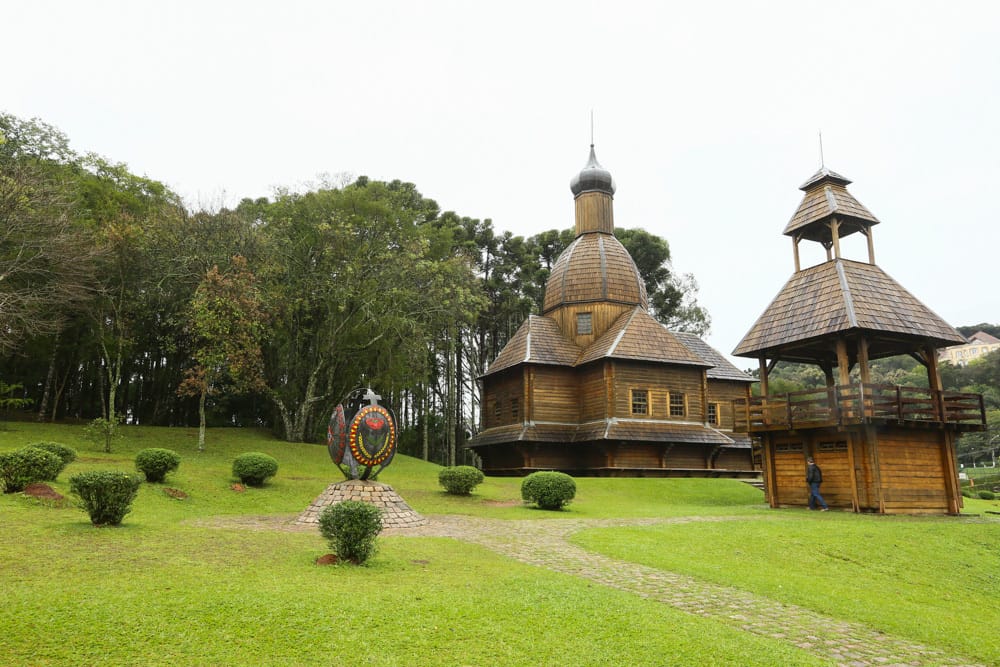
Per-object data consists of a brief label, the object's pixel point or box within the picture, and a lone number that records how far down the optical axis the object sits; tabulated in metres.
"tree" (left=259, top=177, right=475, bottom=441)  30.45
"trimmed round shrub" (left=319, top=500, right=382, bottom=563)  9.69
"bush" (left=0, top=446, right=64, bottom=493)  14.47
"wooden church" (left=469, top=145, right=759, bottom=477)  30.08
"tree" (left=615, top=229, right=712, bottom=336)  49.47
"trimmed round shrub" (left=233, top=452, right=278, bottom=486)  20.61
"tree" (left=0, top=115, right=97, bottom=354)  23.70
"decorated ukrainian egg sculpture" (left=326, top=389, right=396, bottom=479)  15.66
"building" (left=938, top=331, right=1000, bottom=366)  104.05
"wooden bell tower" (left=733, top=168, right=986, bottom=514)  19.03
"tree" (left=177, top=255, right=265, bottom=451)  25.17
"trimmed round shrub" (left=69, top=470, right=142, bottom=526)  11.67
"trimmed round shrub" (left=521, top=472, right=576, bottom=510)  19.33
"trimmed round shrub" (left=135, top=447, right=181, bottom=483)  18.50
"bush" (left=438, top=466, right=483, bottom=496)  21.55
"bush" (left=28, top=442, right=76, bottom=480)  17.44
